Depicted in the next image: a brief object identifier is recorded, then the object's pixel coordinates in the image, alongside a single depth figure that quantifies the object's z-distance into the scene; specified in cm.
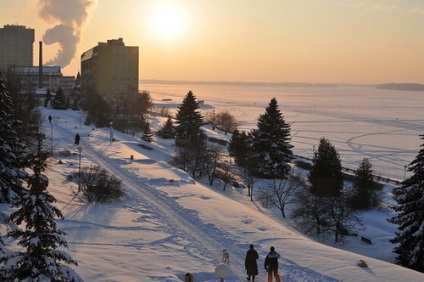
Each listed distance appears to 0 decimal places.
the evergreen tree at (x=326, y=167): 3979
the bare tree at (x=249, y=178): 3957
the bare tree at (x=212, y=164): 4166
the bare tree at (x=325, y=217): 3053
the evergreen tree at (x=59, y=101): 9475
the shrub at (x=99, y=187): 2461
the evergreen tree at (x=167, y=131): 7356
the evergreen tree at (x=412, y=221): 2120
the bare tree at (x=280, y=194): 3638
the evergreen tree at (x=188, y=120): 5916
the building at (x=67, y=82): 18065
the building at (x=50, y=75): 14538
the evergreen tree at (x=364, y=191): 3862
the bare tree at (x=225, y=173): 4120
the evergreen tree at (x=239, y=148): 4859
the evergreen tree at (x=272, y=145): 4638
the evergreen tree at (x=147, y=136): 6644
